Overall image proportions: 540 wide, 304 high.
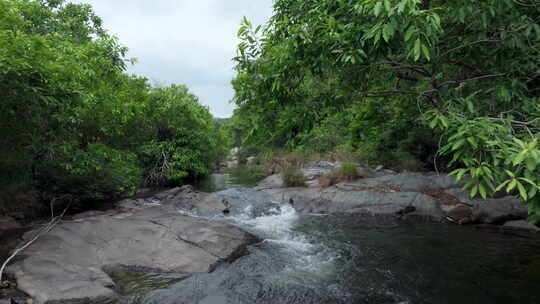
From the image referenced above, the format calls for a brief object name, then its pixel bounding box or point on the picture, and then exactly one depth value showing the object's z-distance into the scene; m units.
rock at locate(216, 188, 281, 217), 12.15
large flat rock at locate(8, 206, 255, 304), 4.75
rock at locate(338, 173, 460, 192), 12.59
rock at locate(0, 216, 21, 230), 7.97
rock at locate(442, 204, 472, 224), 9.59
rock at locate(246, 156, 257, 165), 37.10
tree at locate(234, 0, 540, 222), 2.61
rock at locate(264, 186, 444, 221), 10.82
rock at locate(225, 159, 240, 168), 40.25
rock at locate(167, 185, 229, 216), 12.15
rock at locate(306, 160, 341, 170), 21.78
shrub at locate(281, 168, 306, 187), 15.65
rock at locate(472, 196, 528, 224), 9.19
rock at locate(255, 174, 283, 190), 16.69
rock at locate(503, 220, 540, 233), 8.44
